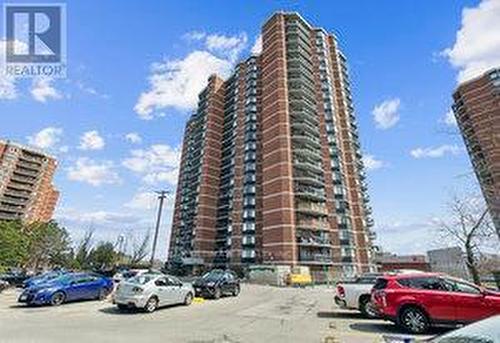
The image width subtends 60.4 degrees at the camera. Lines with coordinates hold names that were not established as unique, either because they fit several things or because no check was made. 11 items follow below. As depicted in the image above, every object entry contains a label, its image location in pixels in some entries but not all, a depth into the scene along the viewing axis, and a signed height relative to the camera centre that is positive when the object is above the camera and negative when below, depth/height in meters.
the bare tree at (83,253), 84.06 +15.78
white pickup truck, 17.12 +1.62
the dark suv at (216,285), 25.72 +3.00
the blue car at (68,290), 20.34 +2.16
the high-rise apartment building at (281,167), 73.00 +31.61
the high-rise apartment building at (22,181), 118.18 +41.37
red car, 12.45 +1.06
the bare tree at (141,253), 89.75 +16.52
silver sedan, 17.89 +1.79
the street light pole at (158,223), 48.44 +12.13
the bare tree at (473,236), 25.27 +6.04
